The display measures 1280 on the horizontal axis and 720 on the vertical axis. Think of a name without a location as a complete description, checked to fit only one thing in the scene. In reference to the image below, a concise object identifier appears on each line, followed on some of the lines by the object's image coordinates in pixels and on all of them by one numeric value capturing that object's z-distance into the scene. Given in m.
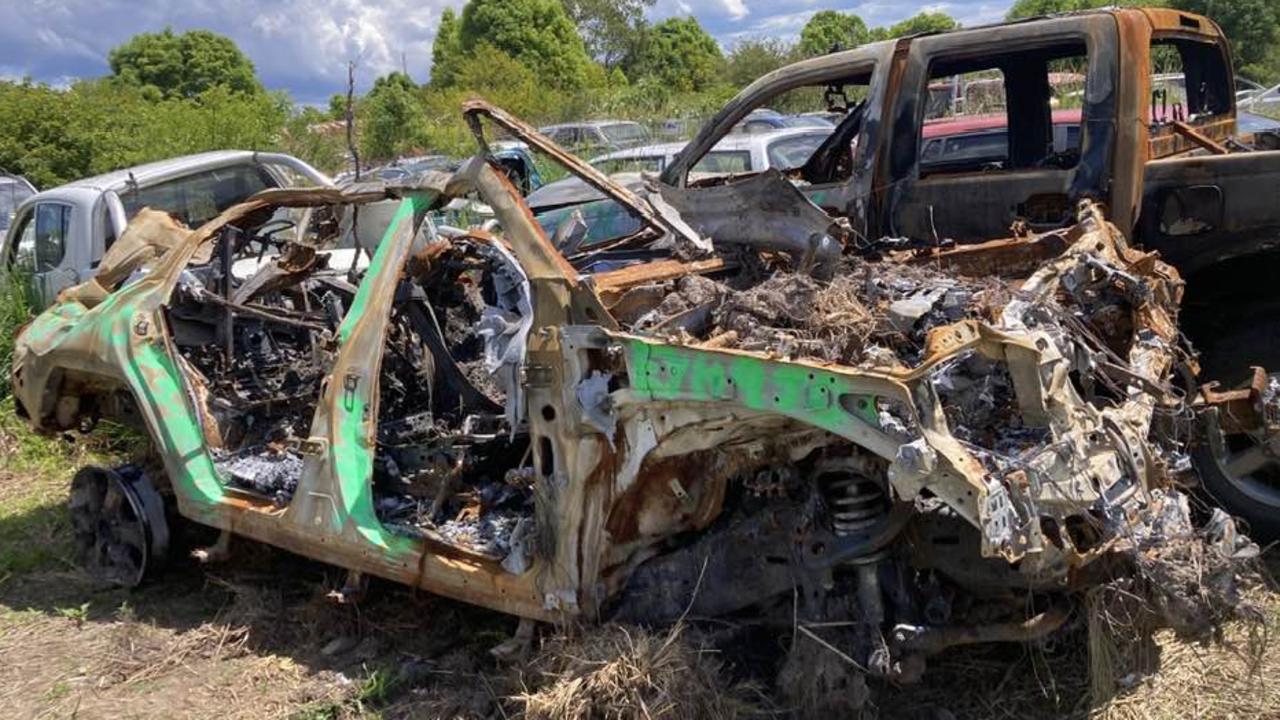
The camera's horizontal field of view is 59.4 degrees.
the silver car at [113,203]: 8.25
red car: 5.11
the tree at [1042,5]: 39.16
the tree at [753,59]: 41.53
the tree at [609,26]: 52.88
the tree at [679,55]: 49.69
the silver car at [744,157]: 9.27
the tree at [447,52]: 45.25
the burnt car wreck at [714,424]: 2.80
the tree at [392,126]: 26.36
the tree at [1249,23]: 33.62
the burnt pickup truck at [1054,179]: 4.16
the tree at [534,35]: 44.91
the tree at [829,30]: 52.88
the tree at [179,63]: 56.28
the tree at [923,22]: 51.84
